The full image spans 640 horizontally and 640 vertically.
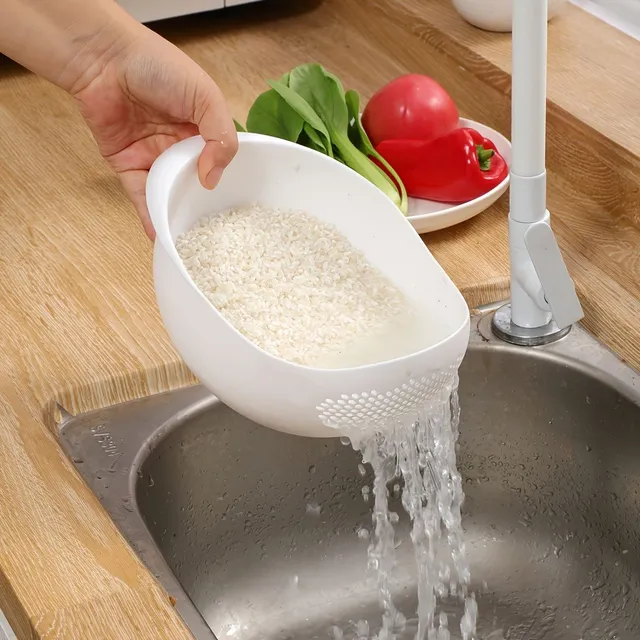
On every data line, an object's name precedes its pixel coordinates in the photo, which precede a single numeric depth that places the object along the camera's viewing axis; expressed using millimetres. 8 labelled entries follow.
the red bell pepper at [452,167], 1384
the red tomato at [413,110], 1429
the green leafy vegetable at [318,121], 1384
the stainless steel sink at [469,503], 1273
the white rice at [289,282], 1135
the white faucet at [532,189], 1190
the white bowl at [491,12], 1532
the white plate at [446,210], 1367
